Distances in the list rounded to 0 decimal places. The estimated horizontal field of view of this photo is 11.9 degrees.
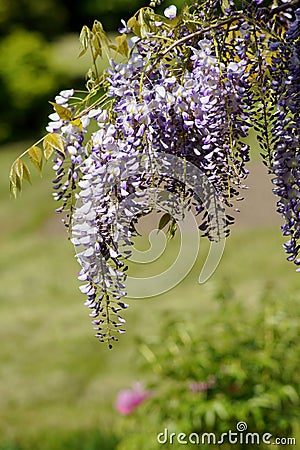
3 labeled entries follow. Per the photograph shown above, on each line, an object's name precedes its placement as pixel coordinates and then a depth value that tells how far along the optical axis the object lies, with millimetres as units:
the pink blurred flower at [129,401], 8208
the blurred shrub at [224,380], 7619
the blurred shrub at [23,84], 35505
